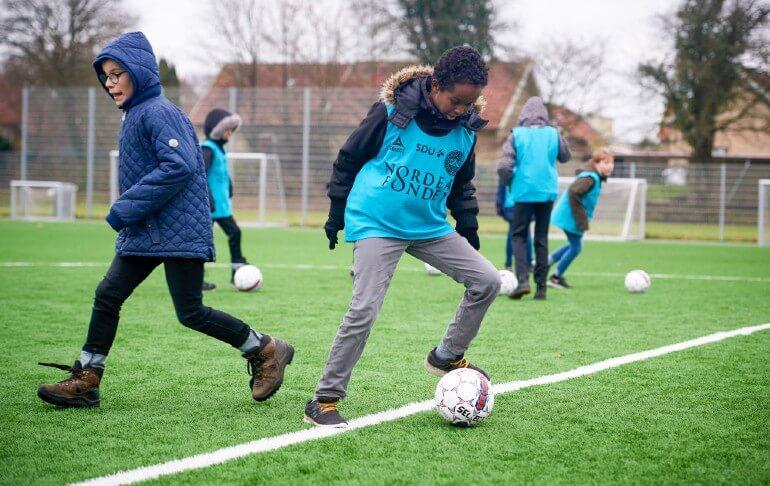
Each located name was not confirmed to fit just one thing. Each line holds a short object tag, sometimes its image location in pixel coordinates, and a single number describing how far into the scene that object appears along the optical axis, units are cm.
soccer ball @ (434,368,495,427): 438
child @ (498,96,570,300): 983
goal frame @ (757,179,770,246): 2184
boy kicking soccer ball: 441
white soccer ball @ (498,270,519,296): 972
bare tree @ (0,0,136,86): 3959
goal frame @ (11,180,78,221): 2830
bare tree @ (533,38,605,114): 3540
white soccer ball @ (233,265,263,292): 1004
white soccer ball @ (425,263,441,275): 1239
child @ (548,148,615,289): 1101
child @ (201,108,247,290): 1034
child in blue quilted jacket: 463
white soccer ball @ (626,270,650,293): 1042
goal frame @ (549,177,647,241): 2409
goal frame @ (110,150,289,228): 2777
